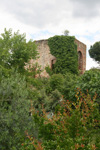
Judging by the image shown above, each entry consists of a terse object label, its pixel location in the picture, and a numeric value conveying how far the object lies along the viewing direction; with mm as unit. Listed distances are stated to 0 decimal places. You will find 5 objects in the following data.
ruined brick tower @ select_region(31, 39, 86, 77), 20469
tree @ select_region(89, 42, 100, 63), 31016
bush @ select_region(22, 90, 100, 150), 2844
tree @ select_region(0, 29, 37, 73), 11234
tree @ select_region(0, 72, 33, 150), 6148
